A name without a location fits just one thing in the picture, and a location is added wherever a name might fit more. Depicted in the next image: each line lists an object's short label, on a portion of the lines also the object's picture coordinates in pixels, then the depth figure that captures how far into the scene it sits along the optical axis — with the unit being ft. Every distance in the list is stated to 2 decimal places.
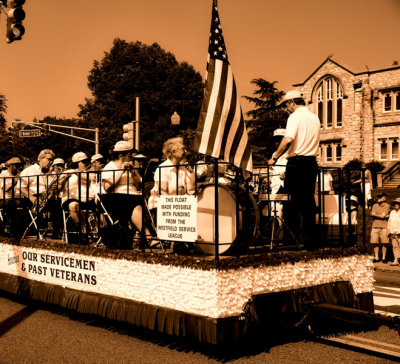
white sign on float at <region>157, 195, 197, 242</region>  17.02
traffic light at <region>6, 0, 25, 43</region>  34.99
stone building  145.79
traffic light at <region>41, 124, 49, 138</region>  104.78
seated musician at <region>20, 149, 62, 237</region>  26.81
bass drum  18.06
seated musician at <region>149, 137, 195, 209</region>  21.79
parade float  15.71
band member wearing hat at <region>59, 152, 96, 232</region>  26.37
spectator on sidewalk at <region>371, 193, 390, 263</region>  48.52
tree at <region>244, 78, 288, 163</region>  151.84
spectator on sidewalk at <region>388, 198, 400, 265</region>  46.16
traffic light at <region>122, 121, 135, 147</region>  58.51
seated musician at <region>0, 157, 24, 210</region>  28.07
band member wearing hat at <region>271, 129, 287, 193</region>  27.27
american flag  18.16
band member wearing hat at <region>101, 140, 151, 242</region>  22.15
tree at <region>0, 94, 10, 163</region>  131.34
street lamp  62.39
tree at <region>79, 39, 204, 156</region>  171.42
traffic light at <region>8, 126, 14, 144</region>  100.72
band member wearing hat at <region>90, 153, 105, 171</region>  33.56
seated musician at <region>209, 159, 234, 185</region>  22.00
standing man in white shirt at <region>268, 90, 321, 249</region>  20.49
